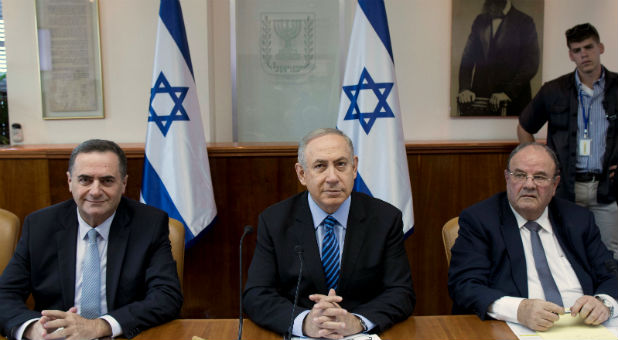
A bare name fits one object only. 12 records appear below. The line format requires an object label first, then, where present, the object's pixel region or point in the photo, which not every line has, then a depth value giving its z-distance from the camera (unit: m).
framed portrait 3.85
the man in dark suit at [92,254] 1.84
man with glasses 1.92
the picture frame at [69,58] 3.71
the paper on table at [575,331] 1.50
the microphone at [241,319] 1.45
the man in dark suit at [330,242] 1.83
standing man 2.84
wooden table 1.53
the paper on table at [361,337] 1.52
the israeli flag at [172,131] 3.01
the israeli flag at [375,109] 2.99
